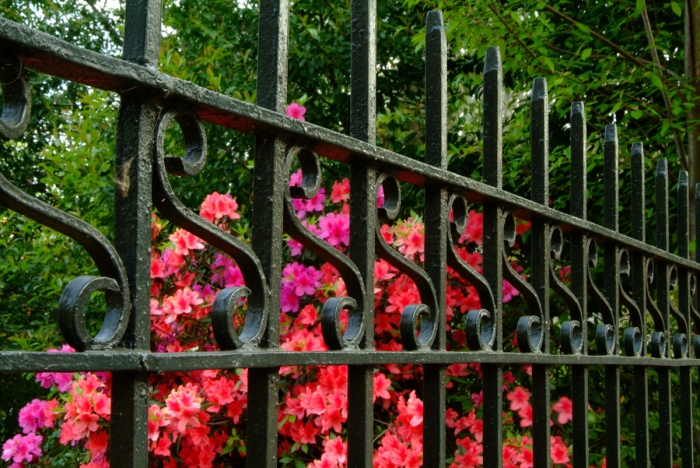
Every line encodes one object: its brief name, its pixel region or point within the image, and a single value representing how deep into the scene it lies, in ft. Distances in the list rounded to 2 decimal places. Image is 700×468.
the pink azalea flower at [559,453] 8.55
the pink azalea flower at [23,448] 10.44
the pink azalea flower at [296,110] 9.12
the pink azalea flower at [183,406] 7.33
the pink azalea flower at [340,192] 9.54
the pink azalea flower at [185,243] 8.71
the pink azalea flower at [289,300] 9.02
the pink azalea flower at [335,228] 8.70
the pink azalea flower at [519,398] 9.20
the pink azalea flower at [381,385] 7.65
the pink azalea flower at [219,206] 8.90
